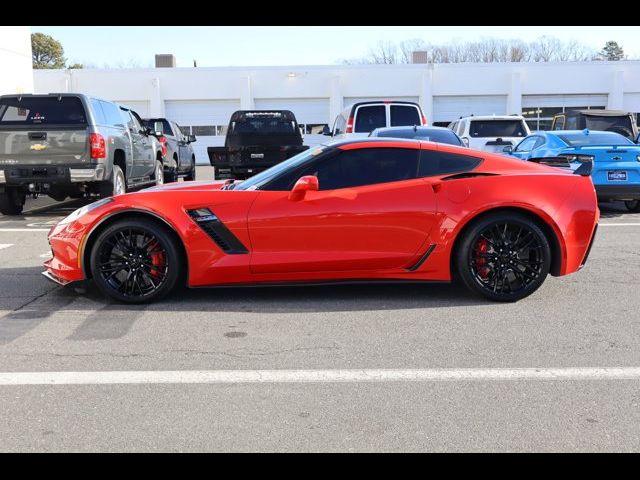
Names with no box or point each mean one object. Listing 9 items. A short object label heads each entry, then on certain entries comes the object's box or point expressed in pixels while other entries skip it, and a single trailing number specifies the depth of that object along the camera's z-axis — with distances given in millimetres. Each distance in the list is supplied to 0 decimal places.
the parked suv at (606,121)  16641
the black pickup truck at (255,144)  14023
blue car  10492
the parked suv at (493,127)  16844
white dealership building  34969
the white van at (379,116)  15719
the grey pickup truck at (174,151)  16953
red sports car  5402
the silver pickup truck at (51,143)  10484
